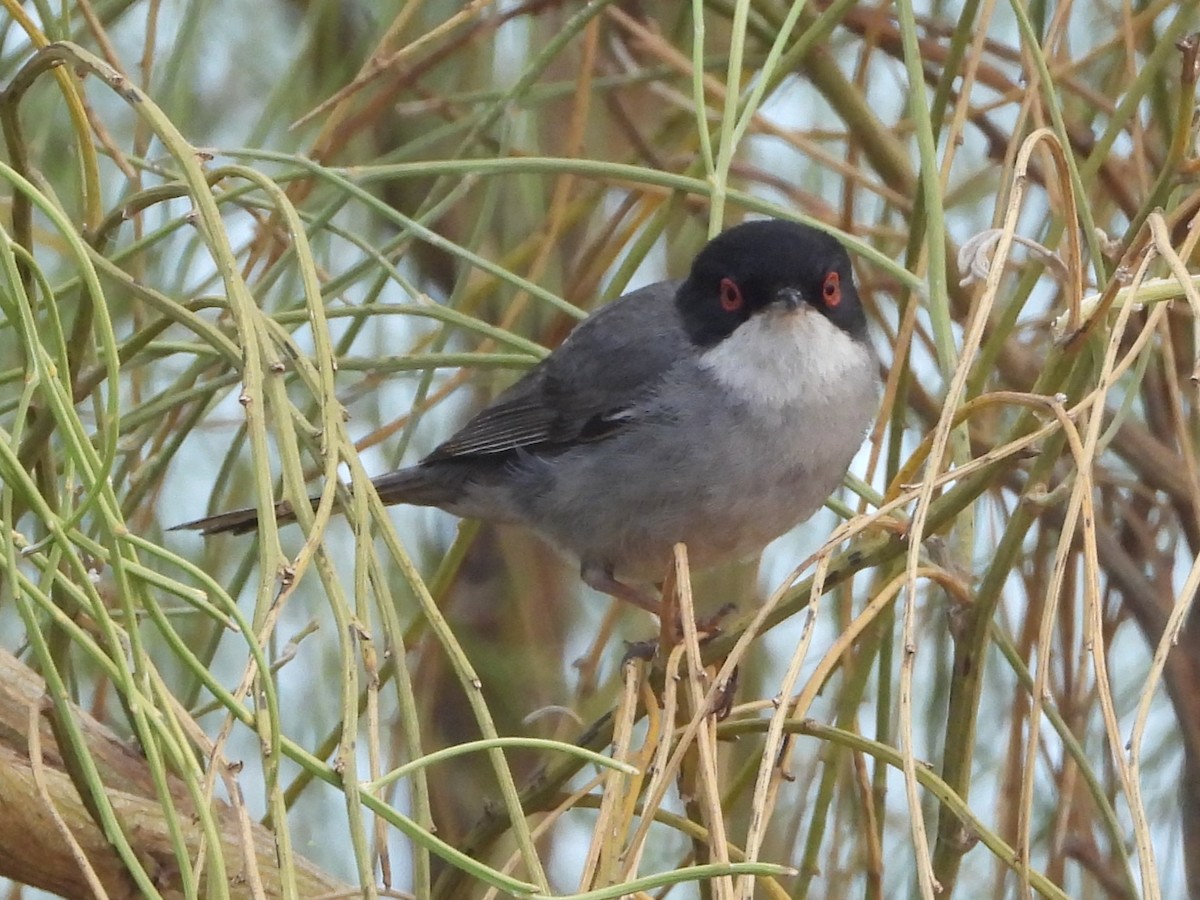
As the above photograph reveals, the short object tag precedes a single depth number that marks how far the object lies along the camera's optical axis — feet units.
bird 20.68
